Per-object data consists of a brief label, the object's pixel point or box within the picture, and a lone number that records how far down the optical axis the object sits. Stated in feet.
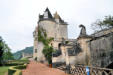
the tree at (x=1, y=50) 118.77
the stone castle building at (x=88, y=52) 30.78
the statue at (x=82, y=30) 41.57
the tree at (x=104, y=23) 89.01
